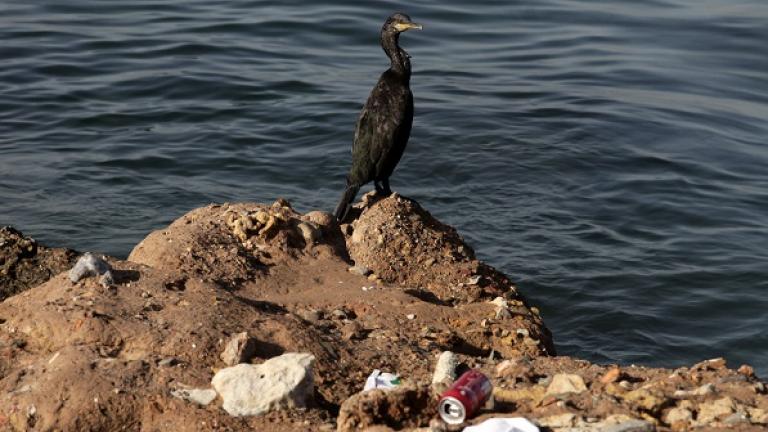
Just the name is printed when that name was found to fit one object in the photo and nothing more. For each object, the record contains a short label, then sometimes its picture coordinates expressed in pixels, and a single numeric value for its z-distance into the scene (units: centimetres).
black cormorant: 1481
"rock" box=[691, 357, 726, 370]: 939
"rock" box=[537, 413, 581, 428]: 758
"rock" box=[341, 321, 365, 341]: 987
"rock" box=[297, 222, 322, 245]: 1196
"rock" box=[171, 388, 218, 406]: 835
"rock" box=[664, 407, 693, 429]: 775
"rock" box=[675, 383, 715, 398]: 827
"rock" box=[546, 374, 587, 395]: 831
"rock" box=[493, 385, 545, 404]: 832
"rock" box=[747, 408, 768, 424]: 774
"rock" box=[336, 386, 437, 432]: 787
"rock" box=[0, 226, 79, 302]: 1140
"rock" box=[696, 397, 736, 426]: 780
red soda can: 773
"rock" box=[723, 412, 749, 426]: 769
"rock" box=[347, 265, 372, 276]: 1154
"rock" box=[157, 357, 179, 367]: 873
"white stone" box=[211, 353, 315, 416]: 827
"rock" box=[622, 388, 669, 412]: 787
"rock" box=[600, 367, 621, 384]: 870
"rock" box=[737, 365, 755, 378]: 911
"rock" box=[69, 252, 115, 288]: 988
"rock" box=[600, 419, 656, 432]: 734
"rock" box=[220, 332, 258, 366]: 886
